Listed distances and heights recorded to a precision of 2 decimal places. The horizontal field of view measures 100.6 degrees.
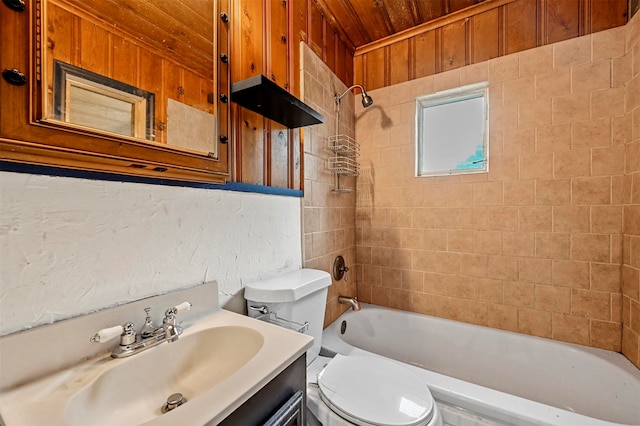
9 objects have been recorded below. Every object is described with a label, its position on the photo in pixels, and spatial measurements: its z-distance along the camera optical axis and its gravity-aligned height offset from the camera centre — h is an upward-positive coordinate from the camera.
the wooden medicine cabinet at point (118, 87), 0.62 +0.36
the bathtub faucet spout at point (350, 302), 1.83 -0.65
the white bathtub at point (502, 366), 1.08 -0.91
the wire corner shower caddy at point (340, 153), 1.91 +0.43
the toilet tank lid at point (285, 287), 1.14 -0.34
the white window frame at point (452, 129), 1.84 +0.65
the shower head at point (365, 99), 1.93 +0.81
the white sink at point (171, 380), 0.53 -0.41
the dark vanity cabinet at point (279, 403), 0.60 -0.48
